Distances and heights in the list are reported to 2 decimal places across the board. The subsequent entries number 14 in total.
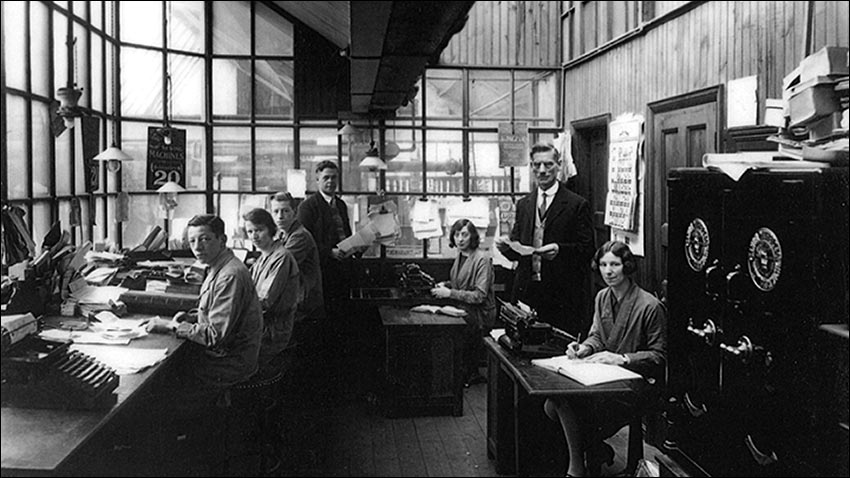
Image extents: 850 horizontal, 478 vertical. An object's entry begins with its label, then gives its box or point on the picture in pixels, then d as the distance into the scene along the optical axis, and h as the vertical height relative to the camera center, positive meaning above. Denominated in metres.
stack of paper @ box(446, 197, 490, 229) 5.65 +0.02
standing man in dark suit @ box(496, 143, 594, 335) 4.20 -0.18
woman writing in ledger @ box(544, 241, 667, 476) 2.69 -0.48
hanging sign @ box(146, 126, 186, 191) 5.10 +0.39
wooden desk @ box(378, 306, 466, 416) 4.14 -0.85
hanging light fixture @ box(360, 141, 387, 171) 5.14 +0.36
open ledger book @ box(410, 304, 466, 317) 4.43 -0.58
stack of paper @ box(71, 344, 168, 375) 2.48 -0.50
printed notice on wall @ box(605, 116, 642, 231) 4.14 +0.23
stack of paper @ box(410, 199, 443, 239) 5.64 -0.05
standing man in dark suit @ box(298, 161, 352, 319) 4.98 -0.09
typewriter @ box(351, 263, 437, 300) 5.03 -0.52
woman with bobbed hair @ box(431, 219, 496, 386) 4.79 -0.49
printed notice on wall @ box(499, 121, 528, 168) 5.59 +0.52
